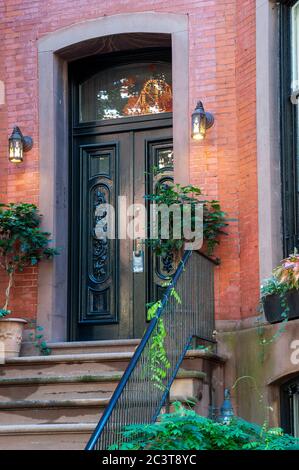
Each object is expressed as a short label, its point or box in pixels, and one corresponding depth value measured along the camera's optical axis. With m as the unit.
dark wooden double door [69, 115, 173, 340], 9.15
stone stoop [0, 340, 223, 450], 6.98
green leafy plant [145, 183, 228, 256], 8.25
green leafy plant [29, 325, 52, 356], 8.59
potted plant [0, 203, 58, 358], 8.68
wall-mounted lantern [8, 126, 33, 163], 9.03
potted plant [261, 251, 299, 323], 7.23
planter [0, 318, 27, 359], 8.38
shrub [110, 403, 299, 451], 5.80
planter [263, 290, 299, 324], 7.23
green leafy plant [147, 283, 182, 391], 6.56
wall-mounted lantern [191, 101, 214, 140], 8.40
